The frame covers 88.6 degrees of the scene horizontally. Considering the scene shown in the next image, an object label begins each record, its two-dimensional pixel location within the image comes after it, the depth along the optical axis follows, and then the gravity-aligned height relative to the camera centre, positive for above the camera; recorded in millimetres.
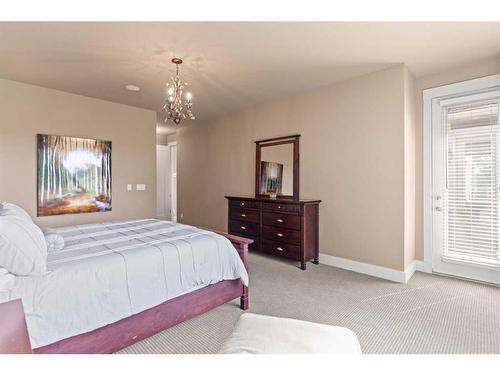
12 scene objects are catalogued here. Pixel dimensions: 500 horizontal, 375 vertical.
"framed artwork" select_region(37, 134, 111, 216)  3771 +220
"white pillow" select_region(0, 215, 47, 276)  1416 -351
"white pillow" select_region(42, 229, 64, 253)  1910 -406
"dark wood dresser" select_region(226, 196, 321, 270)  3514 -560
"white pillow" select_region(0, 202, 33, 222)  1733 -158
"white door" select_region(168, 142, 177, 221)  7422 +199
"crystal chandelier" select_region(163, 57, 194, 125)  2882 +1023
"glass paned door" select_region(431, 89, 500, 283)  2936 +44
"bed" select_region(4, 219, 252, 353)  1436 -647
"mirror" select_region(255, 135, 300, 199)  4051 +354
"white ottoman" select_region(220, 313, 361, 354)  1061 -664
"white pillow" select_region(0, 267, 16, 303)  1329 -499
